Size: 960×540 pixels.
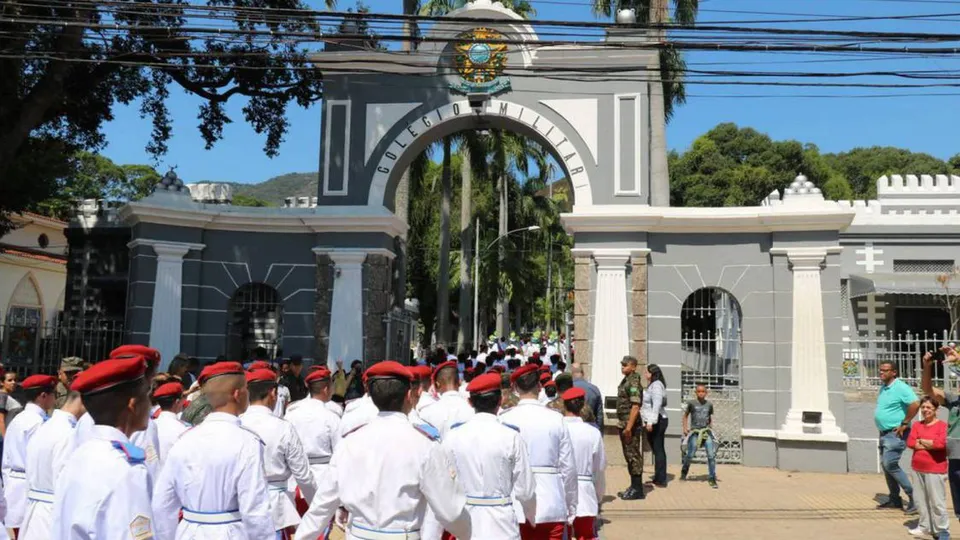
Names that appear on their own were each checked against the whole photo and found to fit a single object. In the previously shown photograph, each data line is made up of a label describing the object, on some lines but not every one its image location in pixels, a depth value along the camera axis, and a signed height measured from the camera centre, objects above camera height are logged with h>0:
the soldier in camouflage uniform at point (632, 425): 11.86 -0.87
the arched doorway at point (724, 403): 15.13 -0.70
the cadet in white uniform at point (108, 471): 3.31 -0.47
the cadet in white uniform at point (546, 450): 6.65 -0.69
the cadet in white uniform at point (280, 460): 5.97 -0.73
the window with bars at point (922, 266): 26.89 +3.20
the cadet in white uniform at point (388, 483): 4.50 -0.67
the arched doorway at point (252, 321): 16.72 +0.83
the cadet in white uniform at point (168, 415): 6.46 -0.48
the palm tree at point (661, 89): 21.92 +8.11
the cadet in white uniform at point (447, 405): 8.21 -0.45
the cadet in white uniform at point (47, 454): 5.48 -0.69
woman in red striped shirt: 8.95 -1.01
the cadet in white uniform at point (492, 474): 5.63 -0.75
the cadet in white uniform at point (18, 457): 6.71 -0.86
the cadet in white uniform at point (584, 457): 7.44 -0.83
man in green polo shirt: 10.64 -0.69
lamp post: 34.71 +3.19
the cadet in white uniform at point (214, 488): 4.40 -0.69
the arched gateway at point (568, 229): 14.70 +2.08
